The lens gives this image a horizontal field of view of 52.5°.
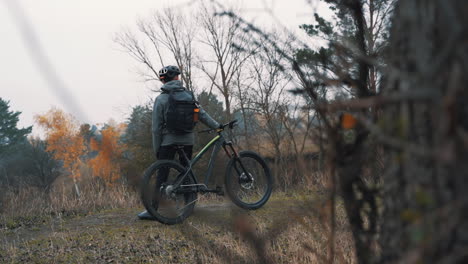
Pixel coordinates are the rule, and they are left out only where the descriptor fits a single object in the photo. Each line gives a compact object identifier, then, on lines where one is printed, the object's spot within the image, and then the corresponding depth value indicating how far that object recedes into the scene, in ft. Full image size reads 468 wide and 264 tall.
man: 18.95
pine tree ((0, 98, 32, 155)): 183.32
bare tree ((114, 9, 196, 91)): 100.55
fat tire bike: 17.63
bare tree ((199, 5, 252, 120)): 94.84
